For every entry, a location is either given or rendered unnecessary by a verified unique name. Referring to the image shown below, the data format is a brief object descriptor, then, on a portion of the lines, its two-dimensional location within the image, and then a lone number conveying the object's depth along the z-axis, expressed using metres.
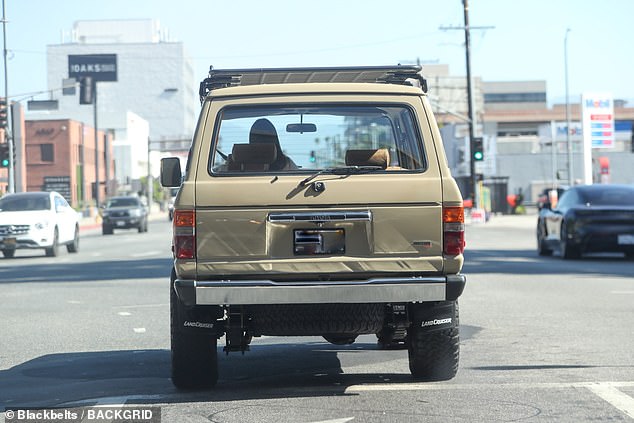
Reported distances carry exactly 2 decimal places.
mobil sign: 67.88
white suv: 29.06
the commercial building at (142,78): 167.50
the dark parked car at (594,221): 22.78
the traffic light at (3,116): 48.59
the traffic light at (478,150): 52.31
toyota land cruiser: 7.77
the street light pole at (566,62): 78.09
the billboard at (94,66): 158.00
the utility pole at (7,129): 51.52
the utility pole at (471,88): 53.59
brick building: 99.44
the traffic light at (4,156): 50.03
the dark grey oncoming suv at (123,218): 49.66
